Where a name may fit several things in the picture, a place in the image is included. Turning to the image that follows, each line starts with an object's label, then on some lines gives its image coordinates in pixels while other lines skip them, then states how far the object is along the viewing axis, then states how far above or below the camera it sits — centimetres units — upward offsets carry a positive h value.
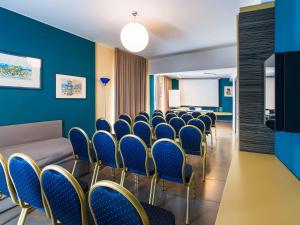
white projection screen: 1241 +93
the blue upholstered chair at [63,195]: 127 -59
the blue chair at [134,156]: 240 -61
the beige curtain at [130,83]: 679 +90
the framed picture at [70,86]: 486 +52
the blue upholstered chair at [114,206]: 104 -54
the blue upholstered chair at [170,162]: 219 -63
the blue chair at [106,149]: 266 -59
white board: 1248 +55
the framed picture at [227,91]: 1212 +96
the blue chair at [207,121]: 550 -39
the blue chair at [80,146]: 292 -59
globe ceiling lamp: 340 +121
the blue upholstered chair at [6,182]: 181 -71
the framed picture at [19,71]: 376 +71
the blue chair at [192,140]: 341 -59
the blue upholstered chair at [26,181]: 157 -61
